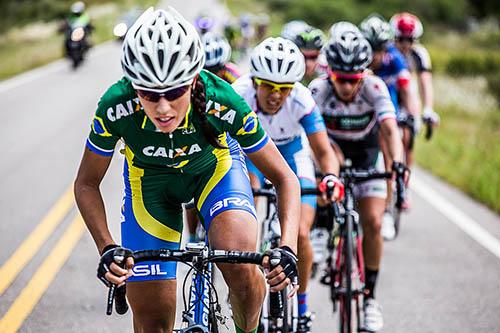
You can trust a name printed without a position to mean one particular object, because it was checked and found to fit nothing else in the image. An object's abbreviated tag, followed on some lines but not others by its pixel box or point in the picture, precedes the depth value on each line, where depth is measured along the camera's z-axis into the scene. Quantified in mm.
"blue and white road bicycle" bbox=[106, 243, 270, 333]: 6746
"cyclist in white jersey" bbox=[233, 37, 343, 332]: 10227
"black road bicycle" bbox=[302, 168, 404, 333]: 10523
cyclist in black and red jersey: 11594
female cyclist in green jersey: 6973
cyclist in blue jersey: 16109
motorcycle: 46203
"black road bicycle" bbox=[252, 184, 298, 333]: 9906
